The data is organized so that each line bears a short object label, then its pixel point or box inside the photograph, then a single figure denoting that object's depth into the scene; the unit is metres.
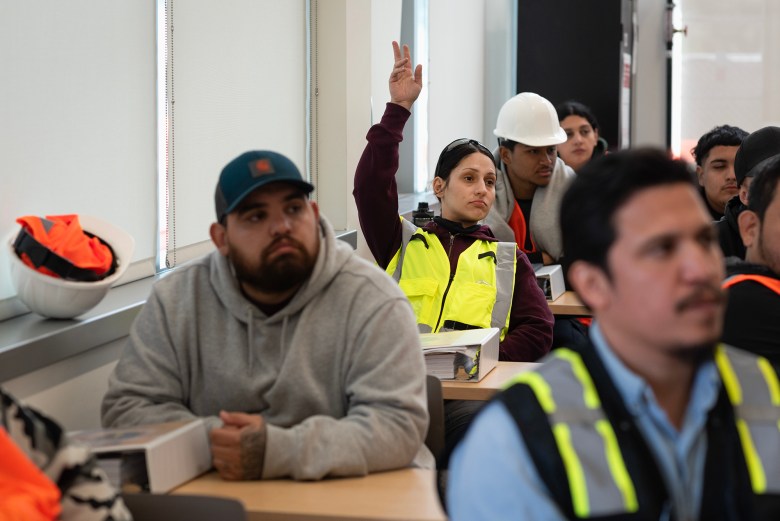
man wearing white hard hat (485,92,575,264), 4.98
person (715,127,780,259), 3.78
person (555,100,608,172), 6.36
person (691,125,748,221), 4.91
